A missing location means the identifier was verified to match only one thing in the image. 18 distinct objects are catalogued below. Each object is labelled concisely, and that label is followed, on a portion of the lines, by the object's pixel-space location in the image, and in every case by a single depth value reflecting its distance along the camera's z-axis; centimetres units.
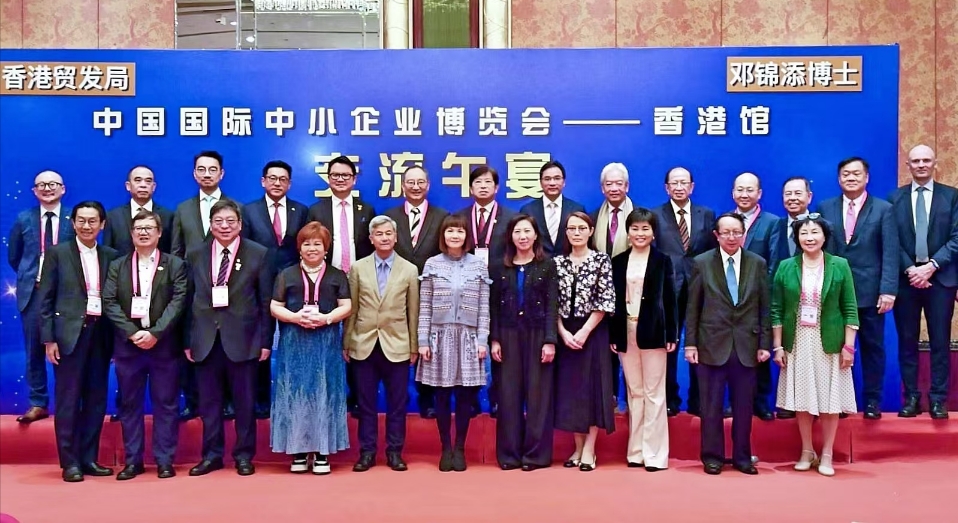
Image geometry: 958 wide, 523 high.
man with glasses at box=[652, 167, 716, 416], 474
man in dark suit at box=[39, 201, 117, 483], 436
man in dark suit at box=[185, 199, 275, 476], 437
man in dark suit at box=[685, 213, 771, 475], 443
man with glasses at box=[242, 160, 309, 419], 477
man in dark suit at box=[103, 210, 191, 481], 434
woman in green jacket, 441
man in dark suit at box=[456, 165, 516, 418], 470
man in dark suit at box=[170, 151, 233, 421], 477
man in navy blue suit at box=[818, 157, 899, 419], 468
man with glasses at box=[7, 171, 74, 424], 478
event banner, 507
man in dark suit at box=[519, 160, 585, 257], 477
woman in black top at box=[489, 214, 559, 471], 443
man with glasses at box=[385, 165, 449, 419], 473
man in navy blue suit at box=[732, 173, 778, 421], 480
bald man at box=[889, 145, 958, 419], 476
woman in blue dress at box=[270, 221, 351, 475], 438
